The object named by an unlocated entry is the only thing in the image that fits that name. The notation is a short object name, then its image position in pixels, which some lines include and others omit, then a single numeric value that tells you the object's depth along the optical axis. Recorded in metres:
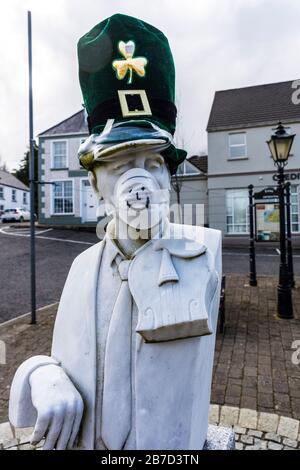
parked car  25.52
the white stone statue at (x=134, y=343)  0.94
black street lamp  5.46
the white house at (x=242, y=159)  14.60
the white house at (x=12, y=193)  31.72
